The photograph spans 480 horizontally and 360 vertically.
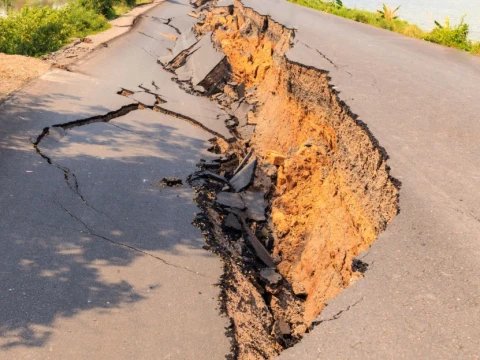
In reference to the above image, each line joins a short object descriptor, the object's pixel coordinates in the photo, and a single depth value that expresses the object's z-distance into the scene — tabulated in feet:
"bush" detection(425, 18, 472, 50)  33.65
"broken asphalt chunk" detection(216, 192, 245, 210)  19.93
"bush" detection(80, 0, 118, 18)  57.42
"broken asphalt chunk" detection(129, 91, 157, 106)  29.25
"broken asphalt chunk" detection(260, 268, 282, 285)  15.89
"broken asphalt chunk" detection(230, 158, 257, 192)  21.64
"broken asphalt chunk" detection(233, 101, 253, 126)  30.87
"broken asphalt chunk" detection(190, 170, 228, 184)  20.96
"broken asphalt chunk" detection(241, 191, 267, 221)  20.13
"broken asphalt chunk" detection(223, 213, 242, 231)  18.22
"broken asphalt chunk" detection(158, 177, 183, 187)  19.67
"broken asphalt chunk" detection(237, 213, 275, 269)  17.25
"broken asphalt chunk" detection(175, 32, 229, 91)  36.24
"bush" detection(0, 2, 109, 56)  38.60
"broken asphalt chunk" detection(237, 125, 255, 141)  28.76
